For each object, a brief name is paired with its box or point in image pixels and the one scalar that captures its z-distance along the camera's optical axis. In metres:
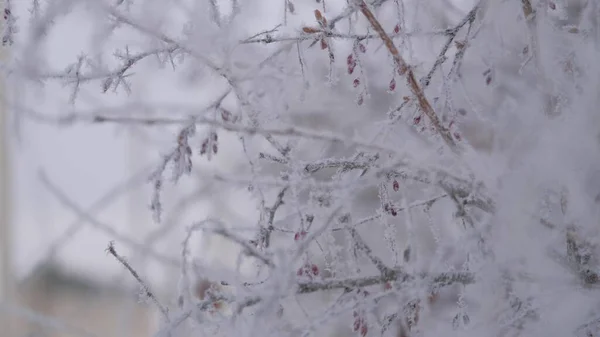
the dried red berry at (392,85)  1.59
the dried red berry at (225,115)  1.57
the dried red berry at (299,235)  1.51
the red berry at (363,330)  1.50
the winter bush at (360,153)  1.45
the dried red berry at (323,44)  1.58
